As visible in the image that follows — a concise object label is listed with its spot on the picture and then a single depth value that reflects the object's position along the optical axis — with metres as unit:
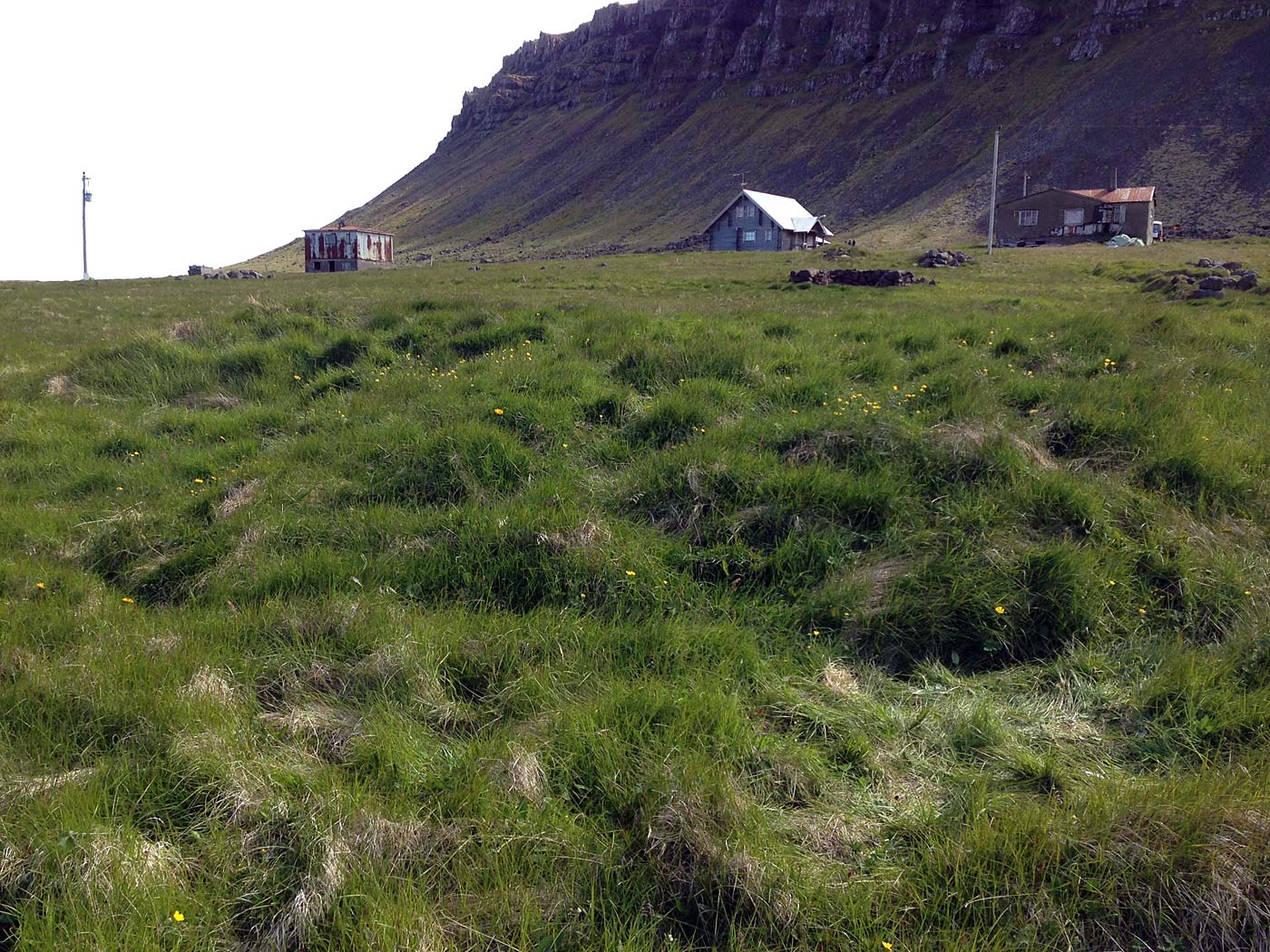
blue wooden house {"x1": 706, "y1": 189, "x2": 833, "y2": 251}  76.81
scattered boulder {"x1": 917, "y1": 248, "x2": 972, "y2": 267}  39.53
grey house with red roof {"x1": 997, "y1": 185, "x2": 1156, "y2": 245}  64.50
